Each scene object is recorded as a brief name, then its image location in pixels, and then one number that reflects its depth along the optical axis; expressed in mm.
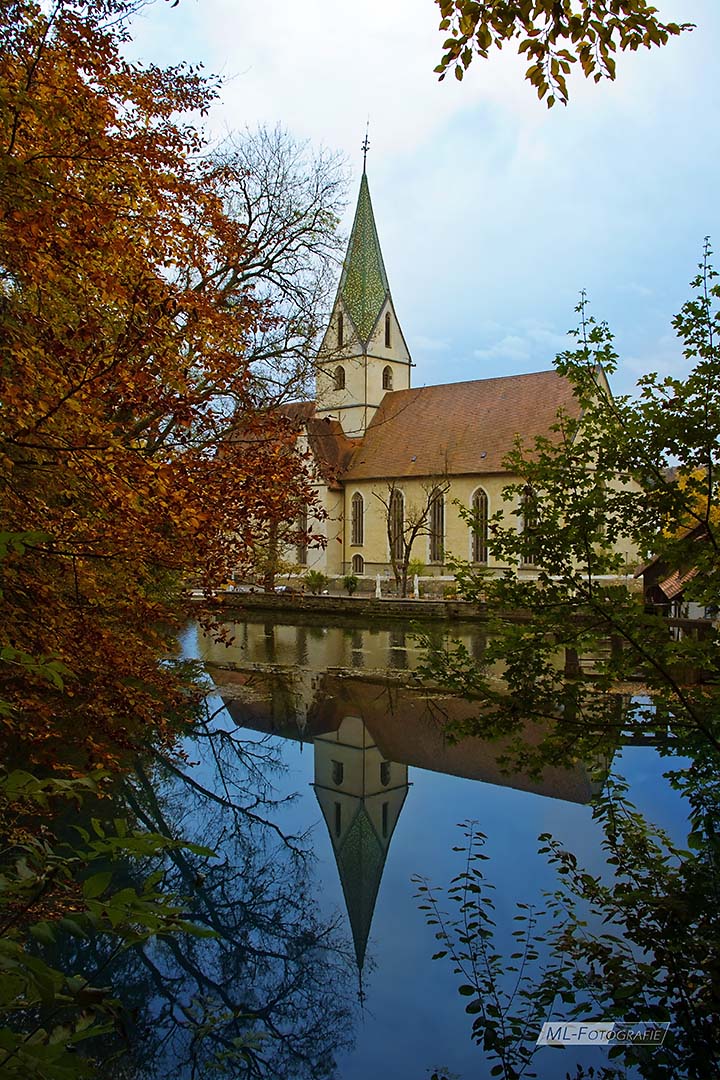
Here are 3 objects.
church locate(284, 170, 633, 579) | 40000
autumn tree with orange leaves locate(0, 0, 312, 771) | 4555
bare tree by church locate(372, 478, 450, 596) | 39375
